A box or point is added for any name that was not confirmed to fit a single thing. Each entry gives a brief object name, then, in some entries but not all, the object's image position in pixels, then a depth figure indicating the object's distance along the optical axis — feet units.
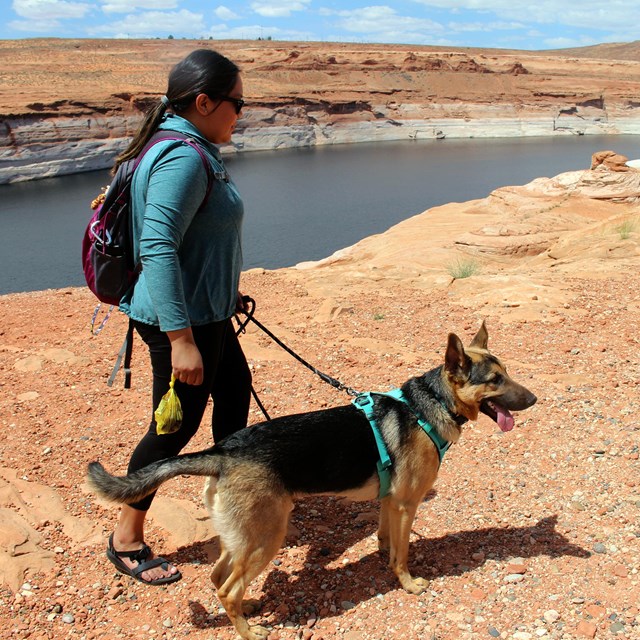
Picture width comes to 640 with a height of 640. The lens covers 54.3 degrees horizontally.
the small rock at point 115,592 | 10.37
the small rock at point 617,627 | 9.18
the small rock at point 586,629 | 9.16
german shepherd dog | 9.07
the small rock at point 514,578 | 10.57
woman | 8.42
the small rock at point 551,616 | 9.57
